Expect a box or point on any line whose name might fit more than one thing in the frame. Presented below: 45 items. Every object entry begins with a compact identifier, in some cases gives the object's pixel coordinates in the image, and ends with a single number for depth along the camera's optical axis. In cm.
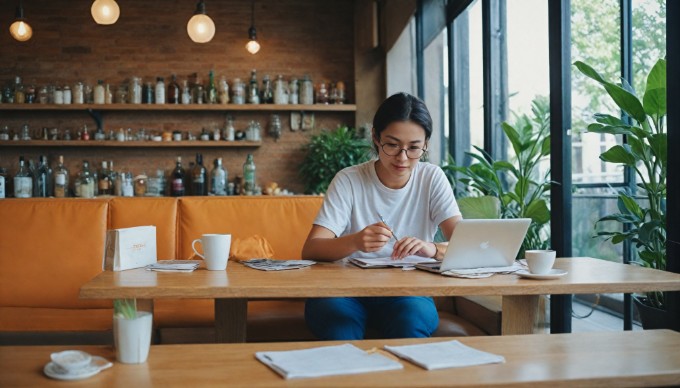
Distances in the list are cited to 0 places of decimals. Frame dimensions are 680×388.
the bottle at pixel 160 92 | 653
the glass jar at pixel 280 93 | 663
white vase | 129
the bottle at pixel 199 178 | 645
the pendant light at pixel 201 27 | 496
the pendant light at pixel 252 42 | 614
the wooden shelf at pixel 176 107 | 640
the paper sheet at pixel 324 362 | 121
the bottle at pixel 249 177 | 657
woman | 206
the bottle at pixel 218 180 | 648
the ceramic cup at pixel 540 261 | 183
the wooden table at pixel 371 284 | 165
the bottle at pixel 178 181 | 643
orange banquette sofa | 267
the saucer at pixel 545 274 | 179
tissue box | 194
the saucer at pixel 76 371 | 118
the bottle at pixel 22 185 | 612
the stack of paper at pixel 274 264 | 199
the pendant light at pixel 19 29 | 540
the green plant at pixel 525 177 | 324
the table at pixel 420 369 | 118
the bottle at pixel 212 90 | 657
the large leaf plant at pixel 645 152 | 227
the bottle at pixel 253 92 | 661
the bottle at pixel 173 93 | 659
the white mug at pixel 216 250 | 196
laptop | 184
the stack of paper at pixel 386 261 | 203
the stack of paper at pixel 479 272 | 182
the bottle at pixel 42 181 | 638
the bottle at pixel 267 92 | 667
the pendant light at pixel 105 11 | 452
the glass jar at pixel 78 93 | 645
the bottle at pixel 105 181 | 646
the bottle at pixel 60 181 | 628
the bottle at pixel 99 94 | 645
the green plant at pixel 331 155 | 632
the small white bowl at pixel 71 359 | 119
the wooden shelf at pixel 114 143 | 637
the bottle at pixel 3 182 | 583
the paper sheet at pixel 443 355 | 128
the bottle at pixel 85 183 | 628
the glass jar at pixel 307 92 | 670
